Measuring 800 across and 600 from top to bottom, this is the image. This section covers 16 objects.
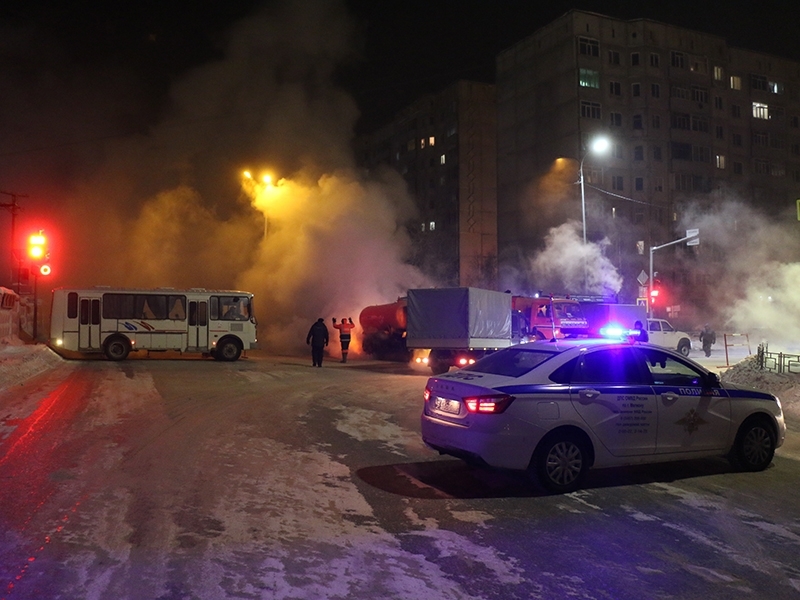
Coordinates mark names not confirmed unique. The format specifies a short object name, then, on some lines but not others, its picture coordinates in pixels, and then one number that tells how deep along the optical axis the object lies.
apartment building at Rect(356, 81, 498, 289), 66.44
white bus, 22.62
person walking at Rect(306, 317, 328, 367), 20.95
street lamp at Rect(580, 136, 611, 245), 26.30
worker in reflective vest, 23.66
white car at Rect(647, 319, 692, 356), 27.49
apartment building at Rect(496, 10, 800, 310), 53.94
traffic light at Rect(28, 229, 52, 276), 20.12
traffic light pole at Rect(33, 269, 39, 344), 25.31
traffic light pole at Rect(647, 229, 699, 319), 29.52
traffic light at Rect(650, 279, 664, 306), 31.19
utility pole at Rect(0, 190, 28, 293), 33.19
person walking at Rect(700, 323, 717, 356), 28.64
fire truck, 21.39
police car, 6.29
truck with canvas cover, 19.06
